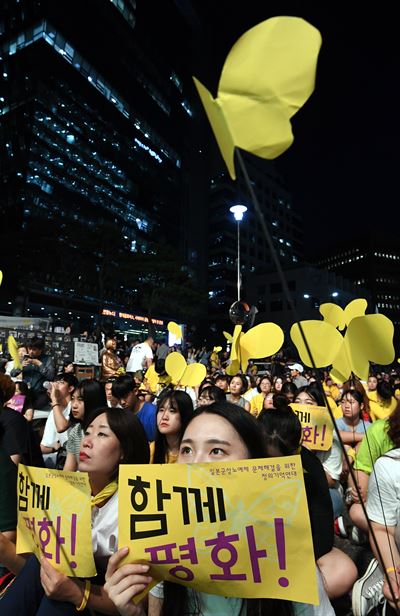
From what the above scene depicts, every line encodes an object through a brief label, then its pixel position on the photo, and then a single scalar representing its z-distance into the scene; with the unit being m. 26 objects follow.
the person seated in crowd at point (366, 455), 2.82
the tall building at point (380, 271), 95.88
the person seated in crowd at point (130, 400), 4.69
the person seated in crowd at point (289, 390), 6.01
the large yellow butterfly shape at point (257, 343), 3.63
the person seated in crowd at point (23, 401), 4.45
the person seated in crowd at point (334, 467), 3.49
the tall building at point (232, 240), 68.94
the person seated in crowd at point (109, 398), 5.12
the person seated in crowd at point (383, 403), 5.27
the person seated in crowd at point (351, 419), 4.51
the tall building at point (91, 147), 26.03
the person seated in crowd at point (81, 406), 3.82
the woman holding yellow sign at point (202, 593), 1.17
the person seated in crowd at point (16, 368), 6.49
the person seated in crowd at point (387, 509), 1.81
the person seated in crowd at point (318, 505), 2.39
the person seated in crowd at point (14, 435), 2.75
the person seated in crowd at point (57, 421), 4.71
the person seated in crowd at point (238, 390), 6.20
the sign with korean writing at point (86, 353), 9.97
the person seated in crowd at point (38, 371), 6.04
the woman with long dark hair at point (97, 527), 1.46
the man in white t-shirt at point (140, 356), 8.97
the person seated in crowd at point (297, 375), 9.52
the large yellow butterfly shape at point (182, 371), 4.84
